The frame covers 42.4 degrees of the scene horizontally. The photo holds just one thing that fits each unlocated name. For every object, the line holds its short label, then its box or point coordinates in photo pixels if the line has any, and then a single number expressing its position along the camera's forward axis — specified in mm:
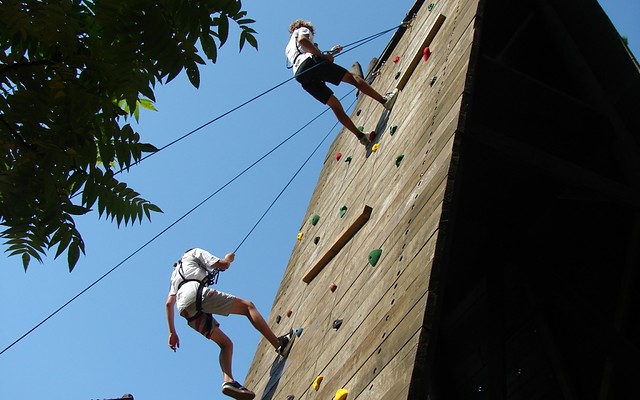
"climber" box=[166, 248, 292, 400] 5047
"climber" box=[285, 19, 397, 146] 6223
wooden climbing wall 3078
